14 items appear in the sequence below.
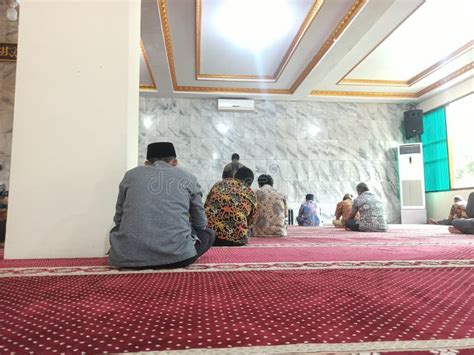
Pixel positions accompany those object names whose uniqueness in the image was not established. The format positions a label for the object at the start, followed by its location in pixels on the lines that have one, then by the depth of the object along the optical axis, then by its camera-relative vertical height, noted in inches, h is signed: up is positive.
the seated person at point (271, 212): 169.8 -7.7
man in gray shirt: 73.1 -4.8
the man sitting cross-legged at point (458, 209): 246.1 -9.5
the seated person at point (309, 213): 290.0 -14.5
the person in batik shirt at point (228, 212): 128.2 -5.7
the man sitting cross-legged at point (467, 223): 180.4 -14.3
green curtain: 327.6 +44.1
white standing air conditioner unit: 345.4 +12.9
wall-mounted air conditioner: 350.9 +92.1
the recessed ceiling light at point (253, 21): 202.1 +110.1
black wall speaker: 351.6 +74.4
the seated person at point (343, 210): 237.5 -9.8
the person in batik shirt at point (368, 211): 200.5 -8.7
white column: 98.7 +20.2
